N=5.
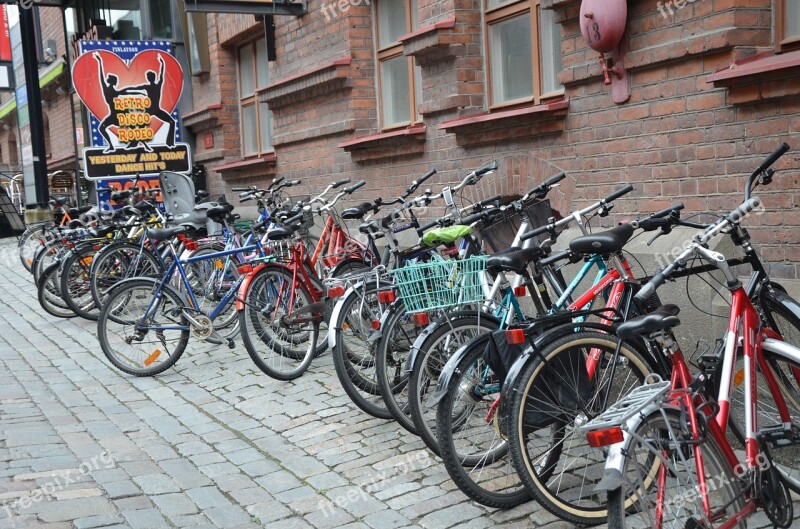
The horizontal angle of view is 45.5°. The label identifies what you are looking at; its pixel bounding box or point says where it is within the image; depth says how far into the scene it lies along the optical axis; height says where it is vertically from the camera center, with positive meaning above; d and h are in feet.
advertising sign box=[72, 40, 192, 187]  33.86 +2.31
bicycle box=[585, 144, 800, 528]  8.82 -2.83
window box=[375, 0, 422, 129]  26.58 +2.49
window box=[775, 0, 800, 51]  15.39 +1.84
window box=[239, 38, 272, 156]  36.32 +2.41
